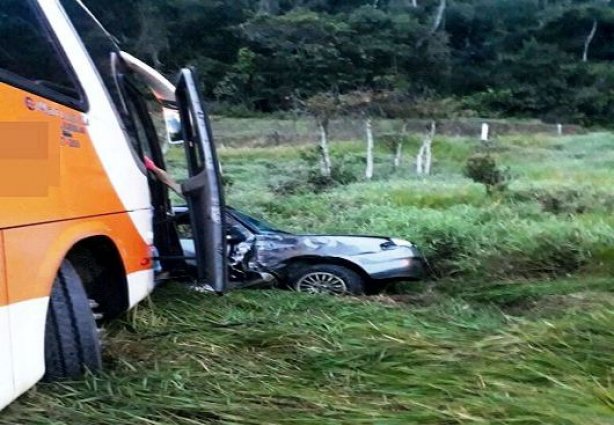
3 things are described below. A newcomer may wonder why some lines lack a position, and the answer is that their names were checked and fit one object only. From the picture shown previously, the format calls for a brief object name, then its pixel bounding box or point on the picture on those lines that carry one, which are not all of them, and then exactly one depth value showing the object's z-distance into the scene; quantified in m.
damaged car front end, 6.82
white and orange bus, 2.88
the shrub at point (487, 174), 12.74
